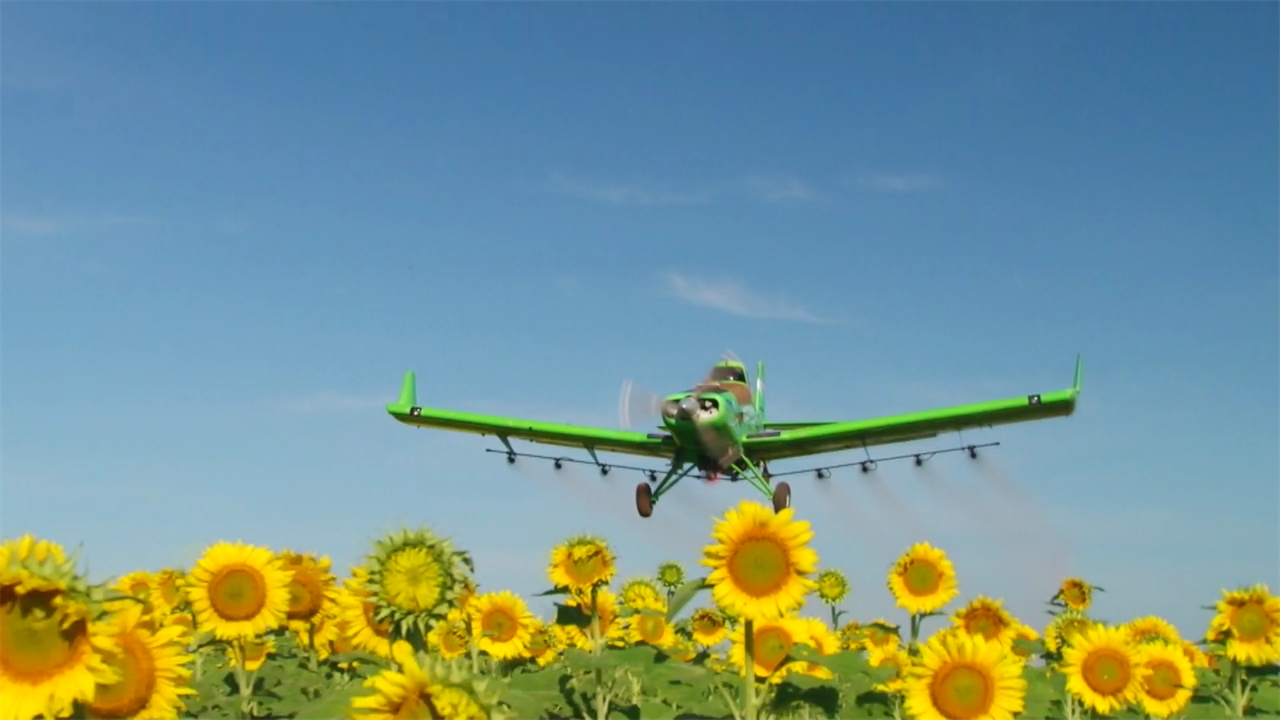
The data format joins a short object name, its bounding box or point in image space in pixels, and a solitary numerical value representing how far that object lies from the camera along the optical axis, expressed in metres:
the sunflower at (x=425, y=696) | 3.56
